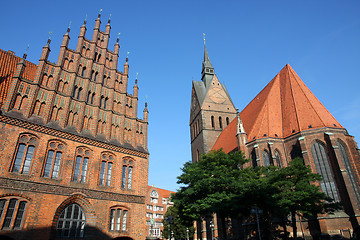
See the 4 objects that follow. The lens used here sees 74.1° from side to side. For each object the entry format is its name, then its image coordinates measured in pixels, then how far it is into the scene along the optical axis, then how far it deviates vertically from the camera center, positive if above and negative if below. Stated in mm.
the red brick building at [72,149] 12578 +4887
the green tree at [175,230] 31714 +223
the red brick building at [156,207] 48781 +4905
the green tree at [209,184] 15812 +3028
